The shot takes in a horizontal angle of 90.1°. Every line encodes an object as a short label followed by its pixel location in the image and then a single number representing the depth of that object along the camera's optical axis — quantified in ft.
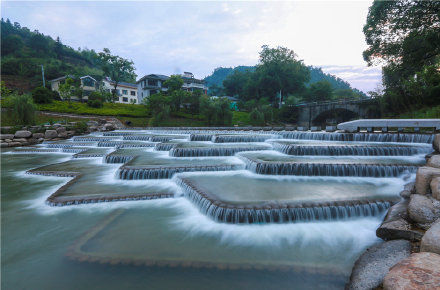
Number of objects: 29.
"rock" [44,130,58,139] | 68.33
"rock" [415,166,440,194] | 17.15
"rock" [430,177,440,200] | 15.33
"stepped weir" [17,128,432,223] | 17.53
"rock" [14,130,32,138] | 64.59
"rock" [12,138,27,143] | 63.53
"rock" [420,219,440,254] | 9.96
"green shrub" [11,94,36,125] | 73.62
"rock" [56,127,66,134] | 72.42
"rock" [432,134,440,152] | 33.80
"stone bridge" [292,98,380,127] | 106.73
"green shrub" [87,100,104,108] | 135.92
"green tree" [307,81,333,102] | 177.58
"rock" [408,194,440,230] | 13.74
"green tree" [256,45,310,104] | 185.06
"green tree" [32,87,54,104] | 120.47
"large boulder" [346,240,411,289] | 10.20
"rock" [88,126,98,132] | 85.73
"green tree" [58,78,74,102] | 132.54
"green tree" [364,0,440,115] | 70.28
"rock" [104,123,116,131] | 91.71
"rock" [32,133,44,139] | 67.15
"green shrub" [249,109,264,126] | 127.65
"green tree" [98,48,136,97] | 176.76
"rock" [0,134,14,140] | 63.21
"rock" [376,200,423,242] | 12.93
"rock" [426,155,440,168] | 21.65
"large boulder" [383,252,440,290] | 7.90
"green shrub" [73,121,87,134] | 77.95
